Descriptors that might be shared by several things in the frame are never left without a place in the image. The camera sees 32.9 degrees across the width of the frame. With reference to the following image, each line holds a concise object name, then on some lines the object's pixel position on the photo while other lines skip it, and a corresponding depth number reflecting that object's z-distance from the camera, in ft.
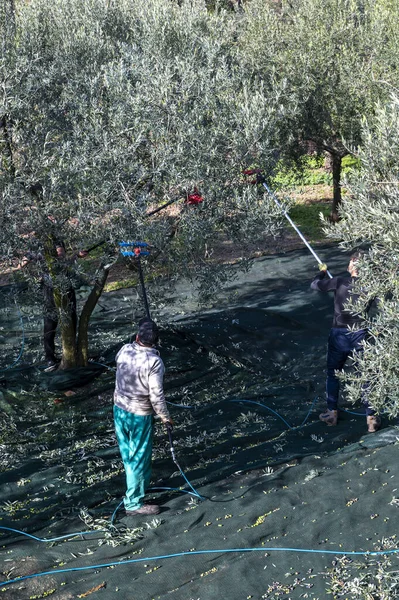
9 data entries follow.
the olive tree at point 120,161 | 25.61
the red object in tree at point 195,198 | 27.50
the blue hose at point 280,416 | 26.84
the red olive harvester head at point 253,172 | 28.89
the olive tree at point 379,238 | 17.66
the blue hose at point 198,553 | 17.10
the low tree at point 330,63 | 54.70
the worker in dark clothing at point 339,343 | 25.63
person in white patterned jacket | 20.89
